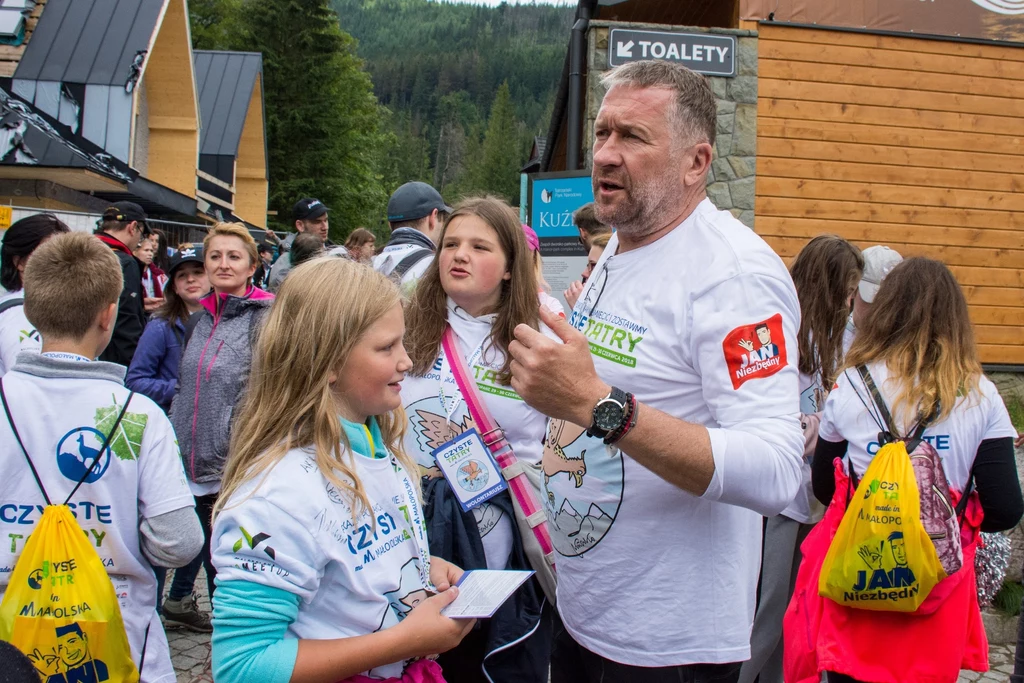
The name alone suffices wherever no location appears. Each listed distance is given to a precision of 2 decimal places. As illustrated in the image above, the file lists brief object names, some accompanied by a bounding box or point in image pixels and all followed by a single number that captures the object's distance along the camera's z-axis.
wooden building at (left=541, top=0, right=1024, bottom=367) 8.23
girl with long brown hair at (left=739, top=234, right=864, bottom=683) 3.56
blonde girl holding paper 1.56
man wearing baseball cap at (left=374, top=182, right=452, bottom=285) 4.14
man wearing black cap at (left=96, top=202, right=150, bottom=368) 5.38
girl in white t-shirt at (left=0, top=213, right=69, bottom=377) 3.75
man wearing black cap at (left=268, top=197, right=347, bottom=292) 7.41
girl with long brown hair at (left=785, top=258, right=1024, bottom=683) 2.62
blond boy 2.40
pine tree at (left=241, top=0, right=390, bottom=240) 39.47
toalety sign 7.73
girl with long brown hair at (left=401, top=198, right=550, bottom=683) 2.67
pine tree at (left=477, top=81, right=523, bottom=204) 83.94
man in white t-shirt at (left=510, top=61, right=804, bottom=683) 1.68
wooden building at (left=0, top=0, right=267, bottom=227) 12.33
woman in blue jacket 4.56
